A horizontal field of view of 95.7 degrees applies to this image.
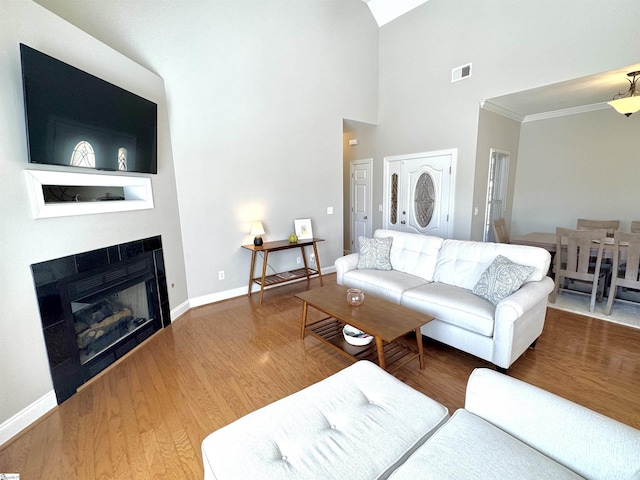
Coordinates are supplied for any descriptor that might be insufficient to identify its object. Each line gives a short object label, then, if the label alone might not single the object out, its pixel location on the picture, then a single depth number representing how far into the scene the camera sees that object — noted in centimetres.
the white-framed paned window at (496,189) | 465
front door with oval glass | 461
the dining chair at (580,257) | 328
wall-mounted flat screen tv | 183
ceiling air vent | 411
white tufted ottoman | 104
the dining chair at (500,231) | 435
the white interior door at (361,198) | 579
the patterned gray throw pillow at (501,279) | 240
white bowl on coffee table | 243
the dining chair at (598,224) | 417
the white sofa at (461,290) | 219
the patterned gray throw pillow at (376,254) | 350
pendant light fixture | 313
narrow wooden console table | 386
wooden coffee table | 214
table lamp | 395
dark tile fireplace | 205
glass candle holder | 254
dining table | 327
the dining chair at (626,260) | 300
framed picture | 448
